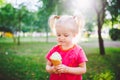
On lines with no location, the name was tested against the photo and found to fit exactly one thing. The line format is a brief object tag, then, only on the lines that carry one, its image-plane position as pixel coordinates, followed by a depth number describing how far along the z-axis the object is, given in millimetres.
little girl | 1686
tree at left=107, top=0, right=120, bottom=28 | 3654
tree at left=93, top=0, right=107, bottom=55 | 3679
